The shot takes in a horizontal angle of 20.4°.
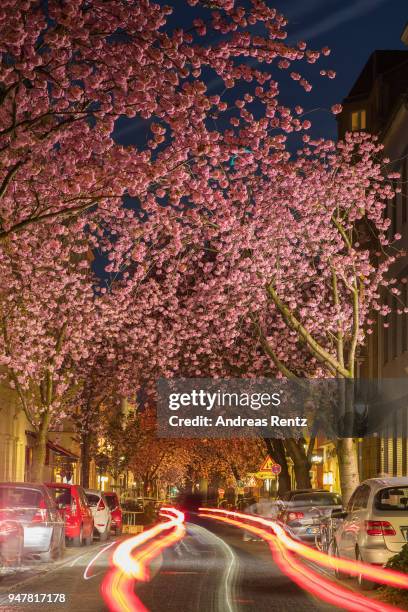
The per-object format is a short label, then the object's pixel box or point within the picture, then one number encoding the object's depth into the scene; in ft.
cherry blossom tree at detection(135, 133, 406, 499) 93.45
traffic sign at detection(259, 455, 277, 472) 148.15
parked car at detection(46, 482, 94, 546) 91.30
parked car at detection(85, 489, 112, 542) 109.91
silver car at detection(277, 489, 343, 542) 89.25
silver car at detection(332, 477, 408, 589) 50.75
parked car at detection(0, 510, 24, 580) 54.29
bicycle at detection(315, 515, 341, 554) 66.18
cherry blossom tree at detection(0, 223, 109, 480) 107.96
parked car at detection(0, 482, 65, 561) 65.21
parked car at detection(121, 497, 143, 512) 165.78
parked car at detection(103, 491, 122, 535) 127.54
